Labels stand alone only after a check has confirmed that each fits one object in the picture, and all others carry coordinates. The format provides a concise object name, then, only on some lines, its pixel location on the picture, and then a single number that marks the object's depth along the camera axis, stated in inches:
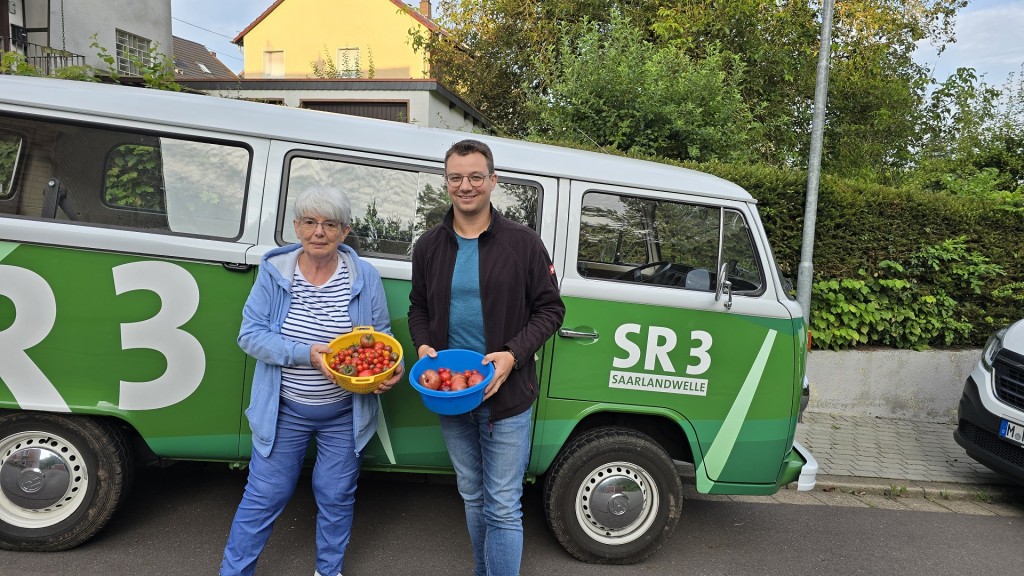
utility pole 263.3
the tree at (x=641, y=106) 337.1
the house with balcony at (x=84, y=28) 610.5
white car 196.2
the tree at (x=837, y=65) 500.4
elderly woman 114.4
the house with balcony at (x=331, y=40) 1181.7
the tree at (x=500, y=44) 562.9
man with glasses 107.1
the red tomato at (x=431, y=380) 107.3
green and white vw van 128.1
